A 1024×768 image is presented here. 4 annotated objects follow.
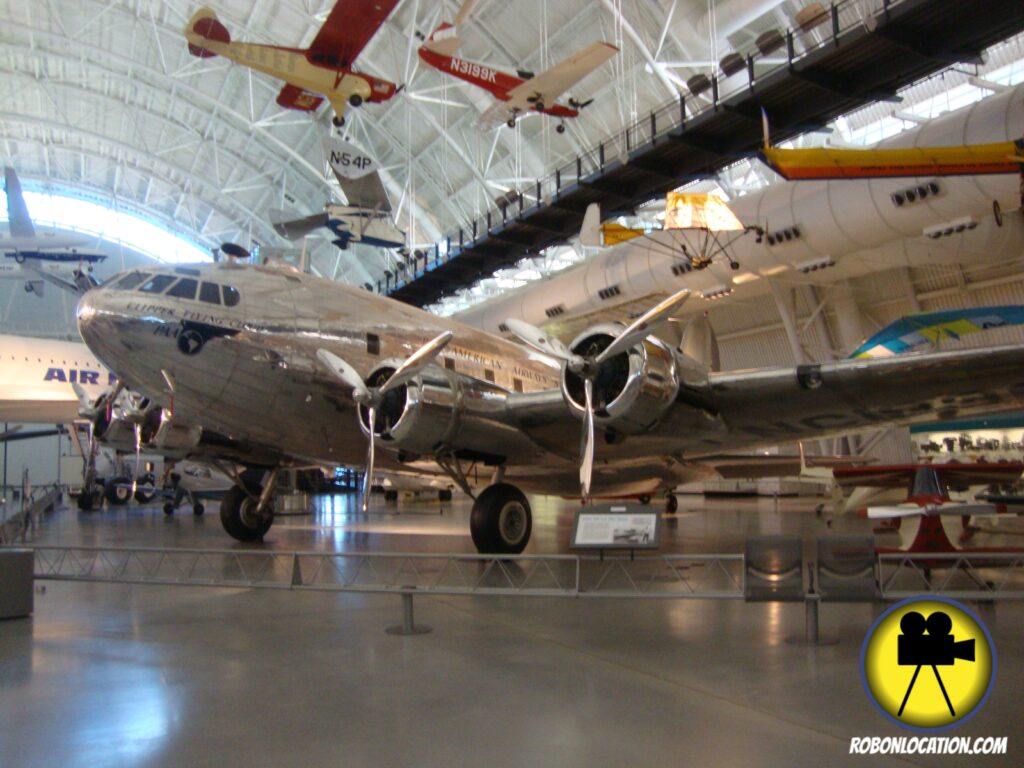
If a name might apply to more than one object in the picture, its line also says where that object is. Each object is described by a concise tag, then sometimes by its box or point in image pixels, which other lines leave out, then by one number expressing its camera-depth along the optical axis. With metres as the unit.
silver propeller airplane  8.71
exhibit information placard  6.14
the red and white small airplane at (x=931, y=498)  7.49
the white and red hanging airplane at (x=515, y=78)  20.44
